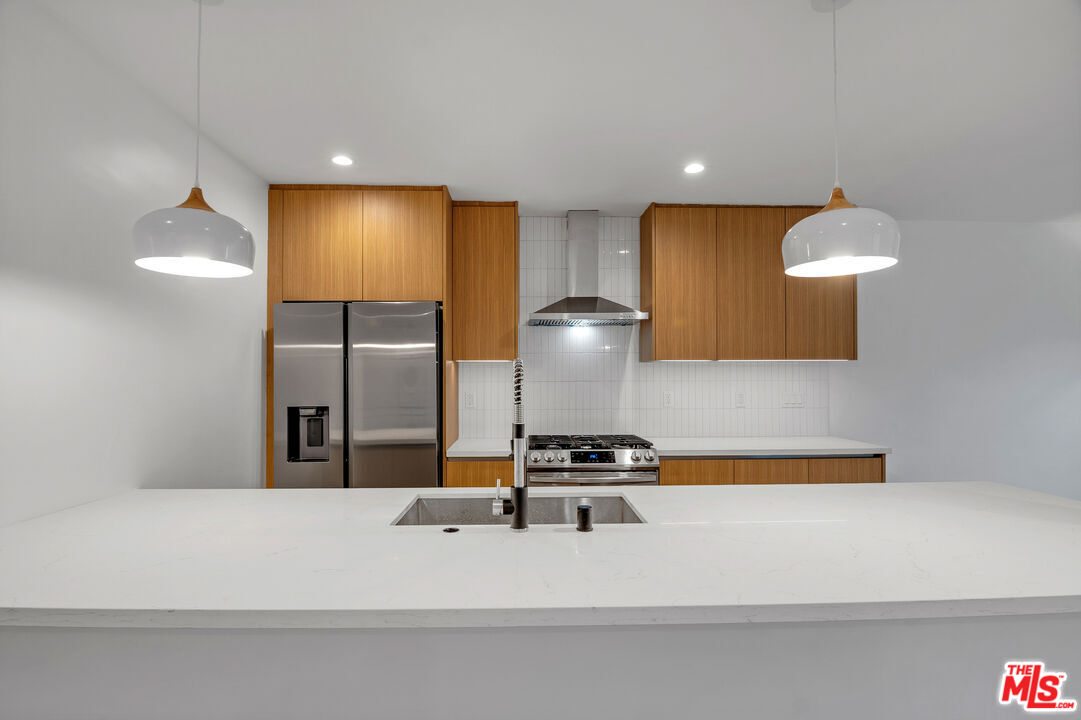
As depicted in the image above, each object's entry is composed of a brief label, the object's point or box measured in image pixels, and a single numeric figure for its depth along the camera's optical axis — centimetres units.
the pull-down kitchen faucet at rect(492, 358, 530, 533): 151
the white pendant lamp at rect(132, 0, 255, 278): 137
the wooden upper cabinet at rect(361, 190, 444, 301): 320
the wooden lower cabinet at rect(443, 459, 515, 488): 314
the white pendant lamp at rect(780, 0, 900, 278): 146
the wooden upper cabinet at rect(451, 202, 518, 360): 352
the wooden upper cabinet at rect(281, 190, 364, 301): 318
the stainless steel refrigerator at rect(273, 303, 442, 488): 297
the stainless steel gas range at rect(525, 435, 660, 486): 316
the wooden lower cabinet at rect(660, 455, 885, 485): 326
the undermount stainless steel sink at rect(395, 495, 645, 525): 196
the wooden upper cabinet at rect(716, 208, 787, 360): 359
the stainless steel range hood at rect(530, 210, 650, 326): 375
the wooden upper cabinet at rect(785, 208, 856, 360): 361
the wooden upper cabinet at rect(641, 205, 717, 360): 357
